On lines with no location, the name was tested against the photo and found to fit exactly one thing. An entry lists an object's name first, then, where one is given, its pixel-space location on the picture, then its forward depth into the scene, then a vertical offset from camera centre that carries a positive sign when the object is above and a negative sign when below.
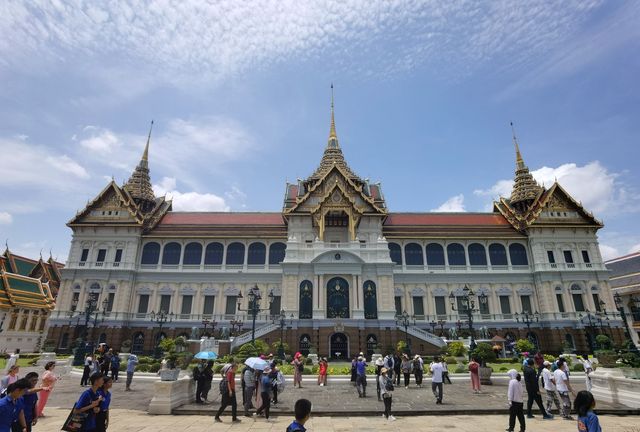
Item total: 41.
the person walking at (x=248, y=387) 10.99 -1.47
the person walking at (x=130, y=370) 15.85 -1.44
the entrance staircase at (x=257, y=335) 29.20 +0.07
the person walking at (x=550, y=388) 11.12 -1.50
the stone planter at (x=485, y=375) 17.62 -1.78
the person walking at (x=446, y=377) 16.95 -1.90
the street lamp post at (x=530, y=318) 35.44 +1.74
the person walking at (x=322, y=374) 17.50 -1.74
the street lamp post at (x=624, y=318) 15.82 +1.27
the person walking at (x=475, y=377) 14.70 -1.58
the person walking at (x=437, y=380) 12.67 -1.46
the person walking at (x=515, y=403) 8.52 -1.51
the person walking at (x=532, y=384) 10.09 -1.26
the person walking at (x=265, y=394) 10.49 -1.62
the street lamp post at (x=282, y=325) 25.59 +0.86
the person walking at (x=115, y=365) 17.14 -1.33
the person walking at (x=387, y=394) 10.49 -1.58
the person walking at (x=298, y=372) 16.61 -1.58
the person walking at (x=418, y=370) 17.41 -1.54
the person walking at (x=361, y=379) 14.18 -1.62
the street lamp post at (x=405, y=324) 29.62 +1.06
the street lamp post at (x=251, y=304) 34.07 +2.89
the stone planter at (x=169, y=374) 11.69 -1.18
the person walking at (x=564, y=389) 10.52 -1.45
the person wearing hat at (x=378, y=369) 12.83 -1.17
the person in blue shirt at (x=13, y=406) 5.18 -1.00
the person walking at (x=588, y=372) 13.42 -1.31
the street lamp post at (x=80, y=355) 24.91 -1.29
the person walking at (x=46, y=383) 9.60 -1.20
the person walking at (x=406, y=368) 17.22 -1.45
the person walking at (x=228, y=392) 10.17 -1.53
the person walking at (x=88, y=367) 15.76 -1.31
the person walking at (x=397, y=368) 17.62 -1.48
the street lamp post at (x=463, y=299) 35.86 +3.57
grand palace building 33.31 +6.14
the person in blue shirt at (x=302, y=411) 4.18 -0.83
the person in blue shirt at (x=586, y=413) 4.99 -1.02
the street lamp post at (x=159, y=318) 35.03 +1.67
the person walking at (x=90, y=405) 5.52 -1.02
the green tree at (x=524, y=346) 28.15 -0.70
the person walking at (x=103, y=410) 5.78 -1.14
